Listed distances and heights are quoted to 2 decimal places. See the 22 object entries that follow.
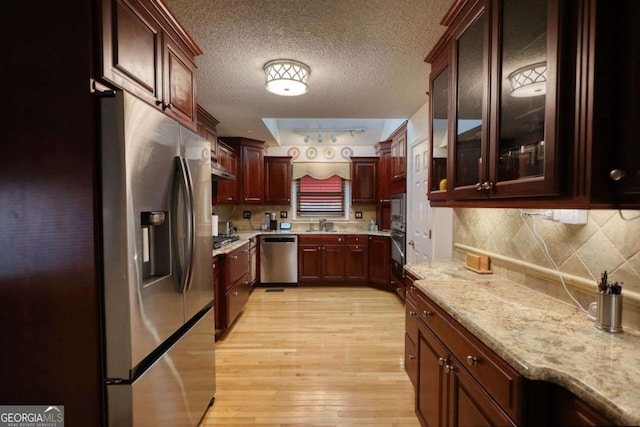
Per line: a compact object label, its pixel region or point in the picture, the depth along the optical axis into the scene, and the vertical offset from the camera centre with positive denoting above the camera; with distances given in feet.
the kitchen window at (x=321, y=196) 16.83 +0.66
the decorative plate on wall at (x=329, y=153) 16.60 +3.27
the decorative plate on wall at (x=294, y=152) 16.56 +3.31
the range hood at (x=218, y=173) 9.51 +1.22
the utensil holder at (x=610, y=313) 3.08 -1.20
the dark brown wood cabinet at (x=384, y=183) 14.40 +1.26
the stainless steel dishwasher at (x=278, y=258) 14.61 -2.76
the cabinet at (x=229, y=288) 8.76 -2.82
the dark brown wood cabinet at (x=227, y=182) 13.21 +1.24
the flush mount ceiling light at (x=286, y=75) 6.75 +3.31
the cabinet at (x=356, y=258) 14.57 -2.74
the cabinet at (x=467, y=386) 2.54 -2.01
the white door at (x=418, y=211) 9.75 -0.15
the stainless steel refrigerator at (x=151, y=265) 3.47 -0.89
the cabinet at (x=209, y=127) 10.20 +3.17
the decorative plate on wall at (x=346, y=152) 16.60 +3.33
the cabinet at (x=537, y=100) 2.61 +1.28
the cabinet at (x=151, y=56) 3.65 +2.46
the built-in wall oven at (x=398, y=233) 11.99 -1.19
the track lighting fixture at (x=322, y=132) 15.79 +4.39
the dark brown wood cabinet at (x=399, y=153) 12.10 +2.54
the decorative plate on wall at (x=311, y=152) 16.58 +3.32
